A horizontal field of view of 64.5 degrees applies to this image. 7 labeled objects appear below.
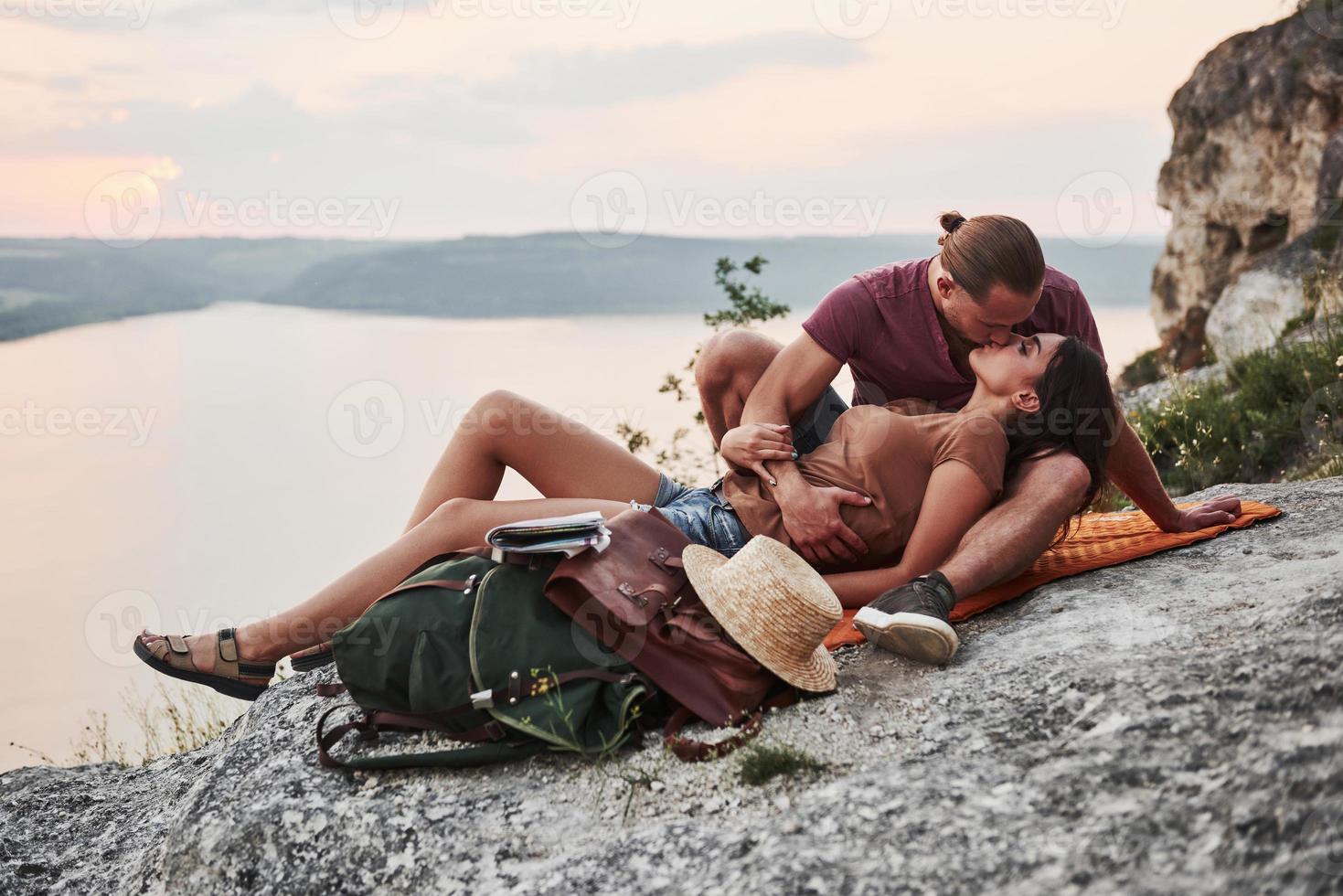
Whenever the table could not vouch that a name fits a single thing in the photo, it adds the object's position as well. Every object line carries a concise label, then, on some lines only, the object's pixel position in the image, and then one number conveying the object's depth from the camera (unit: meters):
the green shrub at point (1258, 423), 6.18
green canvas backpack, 2.84
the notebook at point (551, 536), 3.04
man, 3.44
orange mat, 3.54
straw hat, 2.90
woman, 3.51
